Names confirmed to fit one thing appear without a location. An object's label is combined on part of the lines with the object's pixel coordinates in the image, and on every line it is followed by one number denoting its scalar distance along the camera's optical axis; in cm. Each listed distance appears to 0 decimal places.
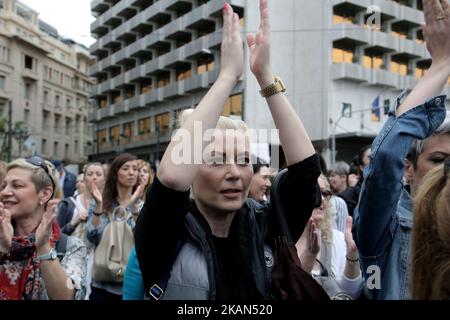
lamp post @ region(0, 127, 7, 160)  3113
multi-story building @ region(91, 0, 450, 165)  2273
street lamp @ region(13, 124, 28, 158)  3142
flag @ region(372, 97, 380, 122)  2538
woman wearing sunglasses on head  248
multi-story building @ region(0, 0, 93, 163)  2731
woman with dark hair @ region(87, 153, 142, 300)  388
